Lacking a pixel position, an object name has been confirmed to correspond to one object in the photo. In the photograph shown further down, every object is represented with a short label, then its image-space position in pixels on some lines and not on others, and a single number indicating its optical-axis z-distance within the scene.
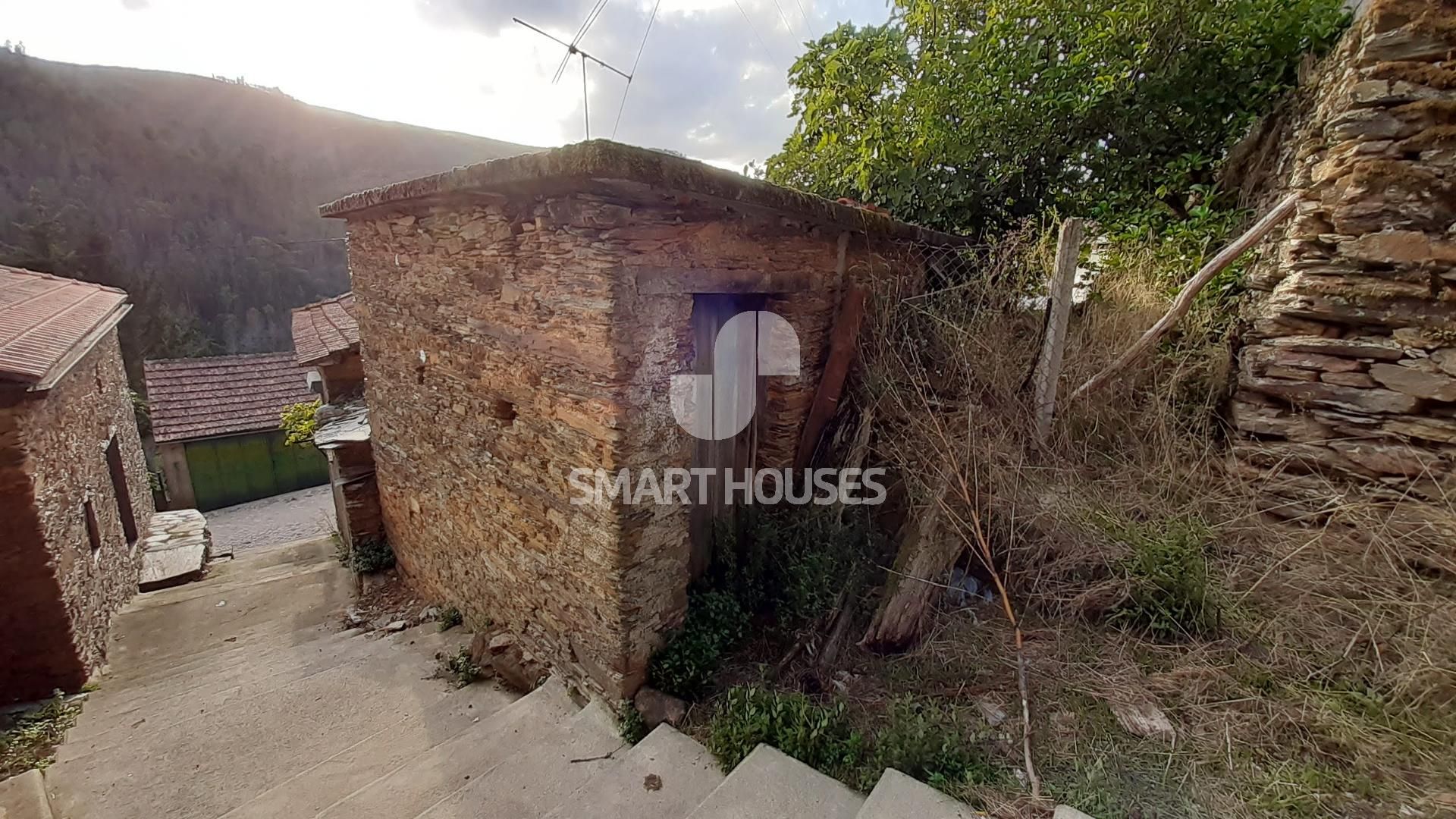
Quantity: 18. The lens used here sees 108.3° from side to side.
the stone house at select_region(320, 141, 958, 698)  2.53
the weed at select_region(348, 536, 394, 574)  5.82
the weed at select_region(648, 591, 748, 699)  2.99
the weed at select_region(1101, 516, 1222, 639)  2.62
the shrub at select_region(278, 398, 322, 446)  7.87
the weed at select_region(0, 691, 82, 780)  3.31
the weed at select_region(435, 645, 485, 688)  3.67
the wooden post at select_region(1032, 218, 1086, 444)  3.38
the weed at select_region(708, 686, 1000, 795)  2.17
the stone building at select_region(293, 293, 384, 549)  5.75
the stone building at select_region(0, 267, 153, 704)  4.01
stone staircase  2.34
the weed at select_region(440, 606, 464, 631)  4.46
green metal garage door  11.63
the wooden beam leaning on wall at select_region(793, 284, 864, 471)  3.82
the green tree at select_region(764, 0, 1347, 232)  4.18
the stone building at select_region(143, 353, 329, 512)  11.45
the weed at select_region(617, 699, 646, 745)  2.84
